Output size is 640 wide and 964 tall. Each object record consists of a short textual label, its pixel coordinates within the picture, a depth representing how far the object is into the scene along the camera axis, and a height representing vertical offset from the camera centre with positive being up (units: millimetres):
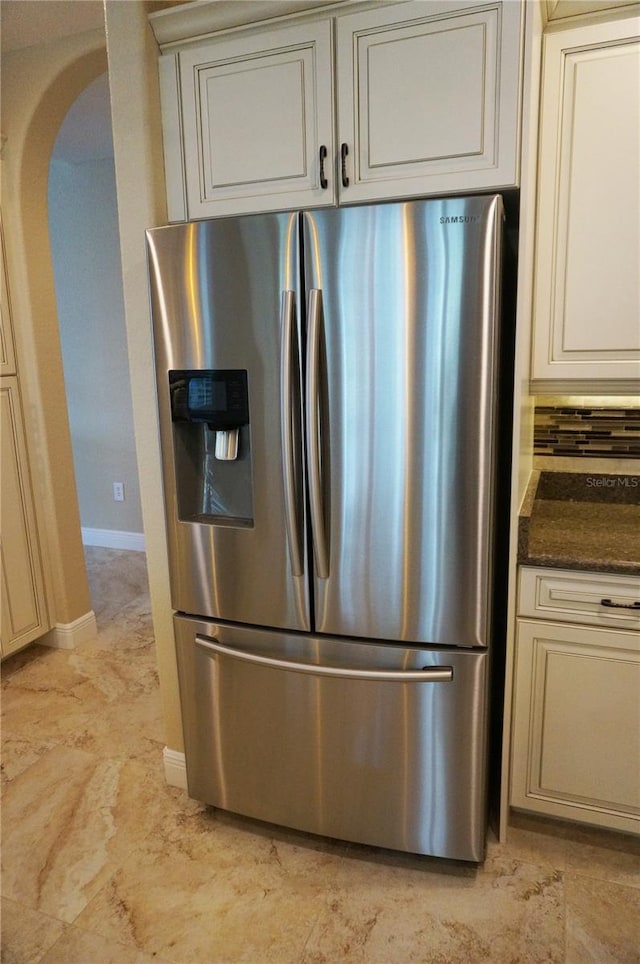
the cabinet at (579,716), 1627 -985
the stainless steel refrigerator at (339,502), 1425 -375
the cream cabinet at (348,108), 1383 +558
